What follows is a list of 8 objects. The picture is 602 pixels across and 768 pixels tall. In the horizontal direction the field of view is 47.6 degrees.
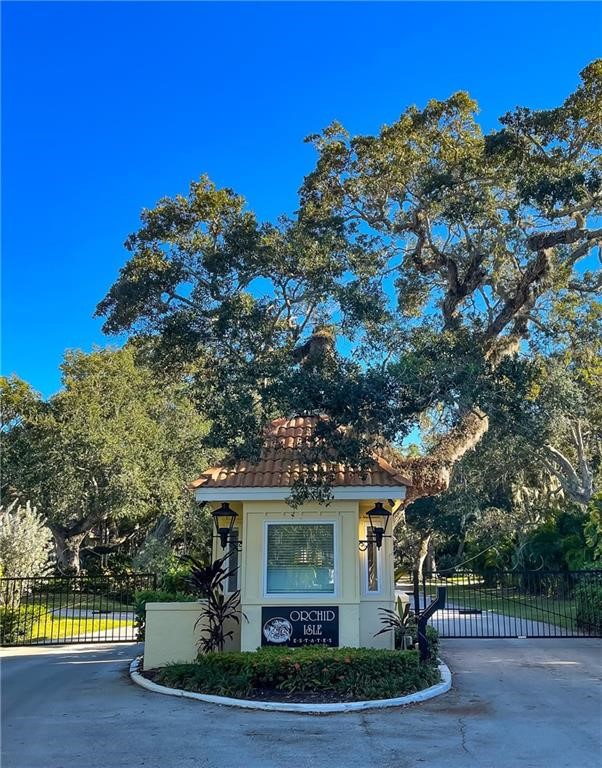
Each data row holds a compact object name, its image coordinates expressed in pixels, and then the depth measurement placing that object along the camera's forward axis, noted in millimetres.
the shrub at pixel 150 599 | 11453
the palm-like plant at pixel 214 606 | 10391
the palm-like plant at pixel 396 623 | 10586
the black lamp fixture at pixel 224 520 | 10859
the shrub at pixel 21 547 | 18047
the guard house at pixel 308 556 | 10219
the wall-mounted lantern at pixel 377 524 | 10773
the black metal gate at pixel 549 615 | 16125
